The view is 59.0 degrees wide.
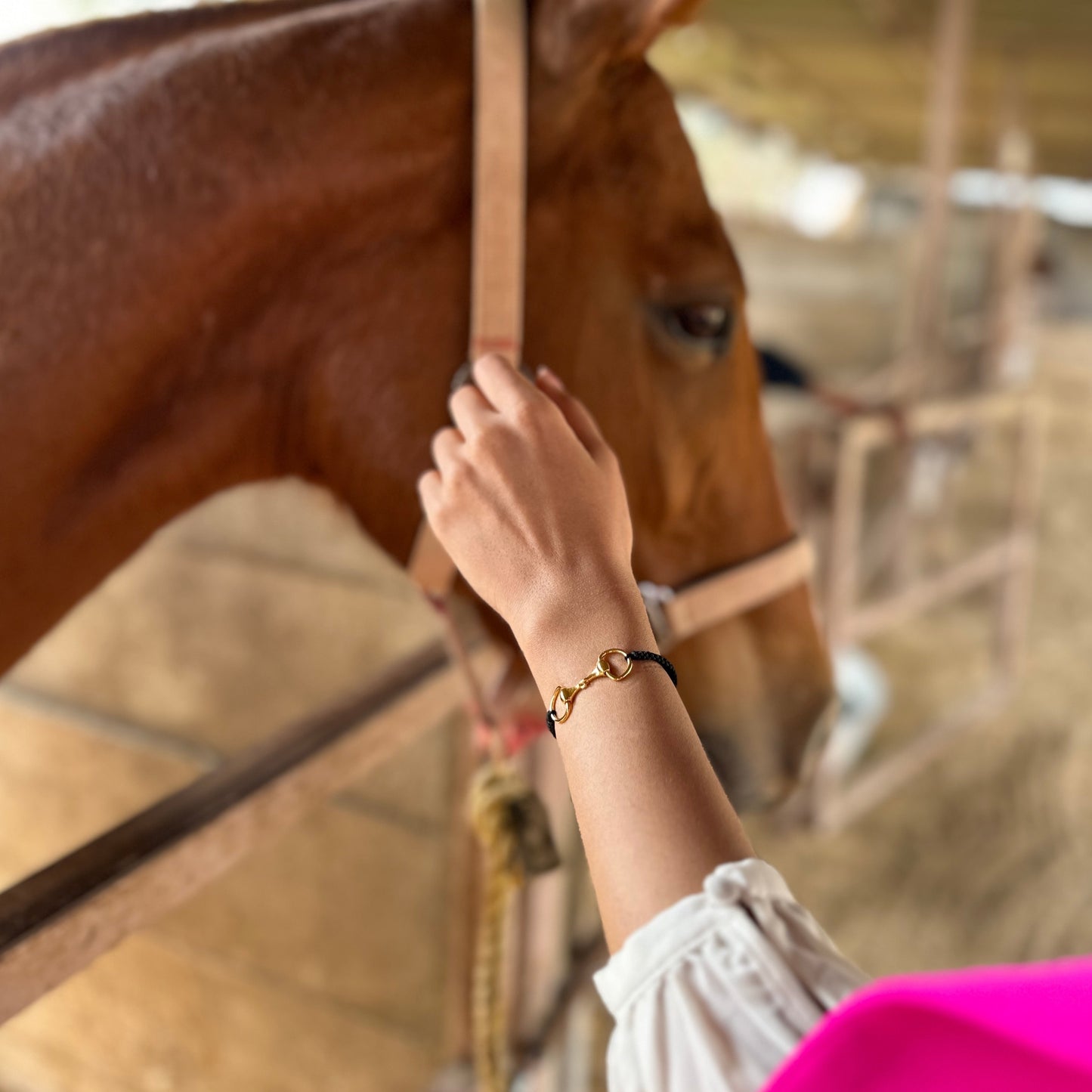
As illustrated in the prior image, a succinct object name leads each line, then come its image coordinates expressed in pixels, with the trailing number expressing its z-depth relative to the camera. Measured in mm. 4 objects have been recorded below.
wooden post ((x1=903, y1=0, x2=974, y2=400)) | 3021
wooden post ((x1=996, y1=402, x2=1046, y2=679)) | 3248
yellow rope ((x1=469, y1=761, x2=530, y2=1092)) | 800
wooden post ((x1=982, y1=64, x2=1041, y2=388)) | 4410
